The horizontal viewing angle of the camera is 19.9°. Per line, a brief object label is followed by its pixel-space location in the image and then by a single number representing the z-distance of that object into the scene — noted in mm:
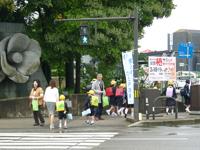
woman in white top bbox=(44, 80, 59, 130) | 21375
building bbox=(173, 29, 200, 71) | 89000
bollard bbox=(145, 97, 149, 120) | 23350
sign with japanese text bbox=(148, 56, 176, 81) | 25000
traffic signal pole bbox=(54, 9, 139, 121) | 23016
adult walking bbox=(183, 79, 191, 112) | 28962
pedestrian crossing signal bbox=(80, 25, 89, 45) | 26484
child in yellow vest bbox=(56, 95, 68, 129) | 21242
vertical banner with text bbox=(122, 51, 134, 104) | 23609
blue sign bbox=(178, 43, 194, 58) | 35156
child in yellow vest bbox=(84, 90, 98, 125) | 22750
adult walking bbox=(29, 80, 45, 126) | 22391
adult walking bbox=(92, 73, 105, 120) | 24422
